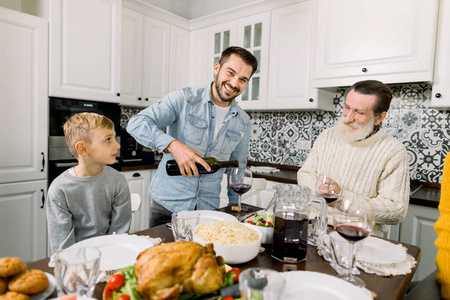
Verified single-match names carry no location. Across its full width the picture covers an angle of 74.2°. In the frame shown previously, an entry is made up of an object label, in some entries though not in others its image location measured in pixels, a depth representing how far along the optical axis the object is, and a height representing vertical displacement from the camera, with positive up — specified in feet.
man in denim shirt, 5.39 +0.11
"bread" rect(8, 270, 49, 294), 2.16 -1.17
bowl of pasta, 2.81 -1.04
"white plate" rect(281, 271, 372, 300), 2.39 -1.25
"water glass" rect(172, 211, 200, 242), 3.04 -0.96
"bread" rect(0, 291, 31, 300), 2.06 -1.20
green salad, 3.61 -1.07
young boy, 4.26 -1.00
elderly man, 5.17 -0.37
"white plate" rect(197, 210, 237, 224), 4.01 -1.15
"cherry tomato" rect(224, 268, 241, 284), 2.37 -1.14
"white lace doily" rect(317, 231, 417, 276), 2.92 -1.29
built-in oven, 8.21 -0.29
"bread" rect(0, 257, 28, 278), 2.16 -1.06
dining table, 2.57 -1.31
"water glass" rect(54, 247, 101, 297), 2.12 -1.04
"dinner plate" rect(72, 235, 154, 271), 2.78 -1.24
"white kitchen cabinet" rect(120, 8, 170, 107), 10.40 +2.59
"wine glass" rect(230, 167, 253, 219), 4.06 -0.63
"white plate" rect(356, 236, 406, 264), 3.12 -1.26
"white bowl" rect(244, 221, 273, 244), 3.43 -1.14
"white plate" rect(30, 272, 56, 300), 2.26 -1.29
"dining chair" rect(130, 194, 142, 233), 5.61 -1.39
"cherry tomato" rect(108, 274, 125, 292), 2.19 -1.14
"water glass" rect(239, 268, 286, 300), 1.89 -0.98
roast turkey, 2.03 -1.00
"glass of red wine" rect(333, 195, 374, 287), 2.72 -0.80
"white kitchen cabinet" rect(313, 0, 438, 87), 7.02 +2.53
